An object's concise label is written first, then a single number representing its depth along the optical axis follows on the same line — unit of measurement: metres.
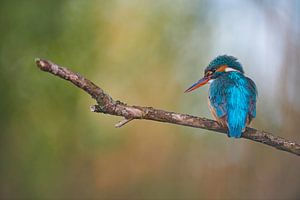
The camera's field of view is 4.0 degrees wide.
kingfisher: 5.85
